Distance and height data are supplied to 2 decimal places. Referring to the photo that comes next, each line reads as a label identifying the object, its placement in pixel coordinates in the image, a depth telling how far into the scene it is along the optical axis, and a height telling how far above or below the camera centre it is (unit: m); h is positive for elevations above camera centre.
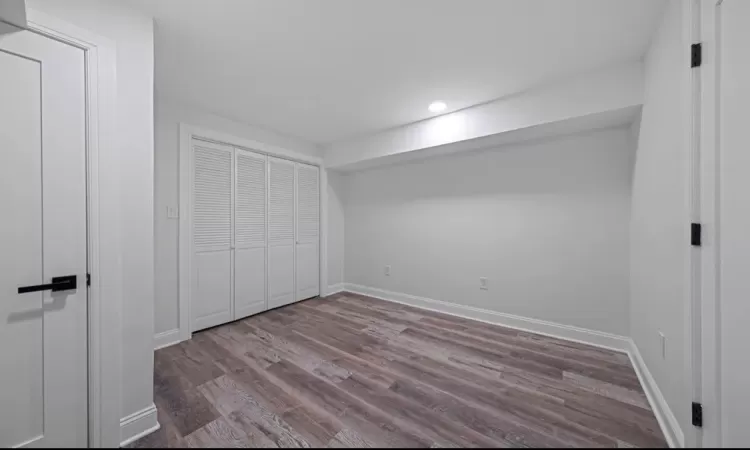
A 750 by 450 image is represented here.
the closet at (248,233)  2.65 -0.09
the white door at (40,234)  0.84 -0.03
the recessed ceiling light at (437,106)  2.51 +1.18
